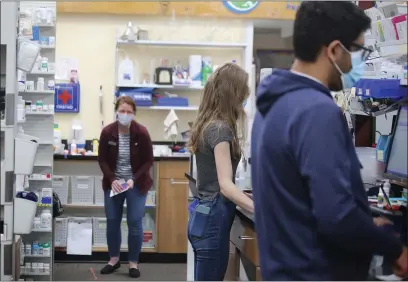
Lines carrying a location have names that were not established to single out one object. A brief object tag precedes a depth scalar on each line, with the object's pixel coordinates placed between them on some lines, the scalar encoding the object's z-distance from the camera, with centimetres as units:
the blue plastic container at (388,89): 285
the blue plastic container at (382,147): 300
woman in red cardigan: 583
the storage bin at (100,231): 675
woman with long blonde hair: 300
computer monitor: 260
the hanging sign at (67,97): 710
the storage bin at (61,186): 670
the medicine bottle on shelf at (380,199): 261
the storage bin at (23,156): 335
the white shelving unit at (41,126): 555
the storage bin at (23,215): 341
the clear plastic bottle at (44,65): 557
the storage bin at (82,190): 672
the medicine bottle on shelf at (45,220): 548
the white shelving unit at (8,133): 327
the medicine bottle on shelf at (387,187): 275
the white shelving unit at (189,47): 704
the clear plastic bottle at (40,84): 561
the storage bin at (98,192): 674
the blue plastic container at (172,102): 705
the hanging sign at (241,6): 719
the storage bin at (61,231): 667
